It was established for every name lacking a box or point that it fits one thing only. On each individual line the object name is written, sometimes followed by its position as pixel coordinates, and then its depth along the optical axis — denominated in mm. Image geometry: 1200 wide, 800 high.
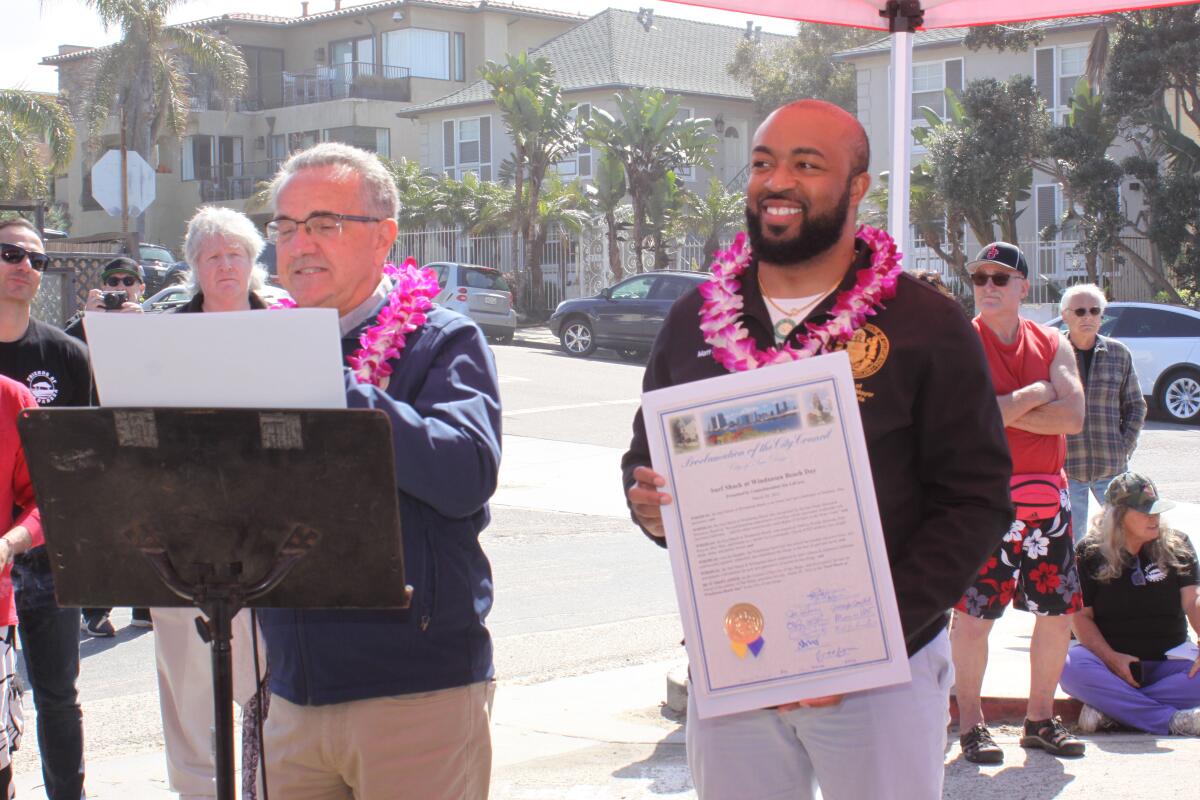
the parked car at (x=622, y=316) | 24281
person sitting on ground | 6305
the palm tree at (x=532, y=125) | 32438
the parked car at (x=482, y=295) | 26516
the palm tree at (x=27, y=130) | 33625
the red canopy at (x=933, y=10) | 5230
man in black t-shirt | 4539
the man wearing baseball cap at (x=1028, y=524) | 5672
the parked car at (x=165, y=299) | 17734
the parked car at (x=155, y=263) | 31266
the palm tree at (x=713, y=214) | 32531
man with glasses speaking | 2961
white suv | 17609
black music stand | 2398
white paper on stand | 2369
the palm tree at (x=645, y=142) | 31875
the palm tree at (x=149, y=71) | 42531
